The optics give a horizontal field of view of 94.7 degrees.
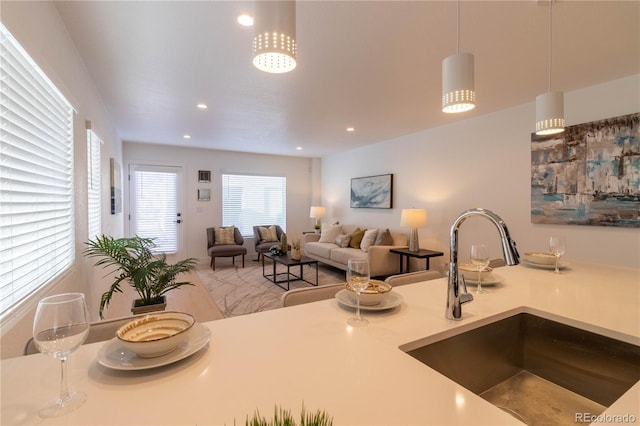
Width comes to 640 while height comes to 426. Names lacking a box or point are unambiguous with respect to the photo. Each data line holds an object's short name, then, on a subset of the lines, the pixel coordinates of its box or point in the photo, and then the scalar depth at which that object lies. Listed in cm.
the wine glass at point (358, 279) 103
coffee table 434
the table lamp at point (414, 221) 429
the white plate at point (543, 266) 189
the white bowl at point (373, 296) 113
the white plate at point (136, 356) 71
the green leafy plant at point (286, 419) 44
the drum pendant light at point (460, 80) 124
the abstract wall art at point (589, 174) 262
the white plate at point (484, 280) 149
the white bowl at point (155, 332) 73
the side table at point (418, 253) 412
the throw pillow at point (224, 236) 592
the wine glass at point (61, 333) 60
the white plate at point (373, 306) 111
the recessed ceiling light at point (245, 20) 182
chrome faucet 104
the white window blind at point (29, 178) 124
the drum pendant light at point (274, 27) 82
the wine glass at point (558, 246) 180
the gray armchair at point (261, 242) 577
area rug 367
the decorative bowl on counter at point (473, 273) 149
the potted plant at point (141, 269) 205
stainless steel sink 100
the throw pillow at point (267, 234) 617
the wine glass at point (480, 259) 140
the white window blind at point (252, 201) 654
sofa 447
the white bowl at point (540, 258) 188
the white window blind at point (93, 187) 268
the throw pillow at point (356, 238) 530
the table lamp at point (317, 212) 664
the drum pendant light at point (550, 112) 165
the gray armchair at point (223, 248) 551
